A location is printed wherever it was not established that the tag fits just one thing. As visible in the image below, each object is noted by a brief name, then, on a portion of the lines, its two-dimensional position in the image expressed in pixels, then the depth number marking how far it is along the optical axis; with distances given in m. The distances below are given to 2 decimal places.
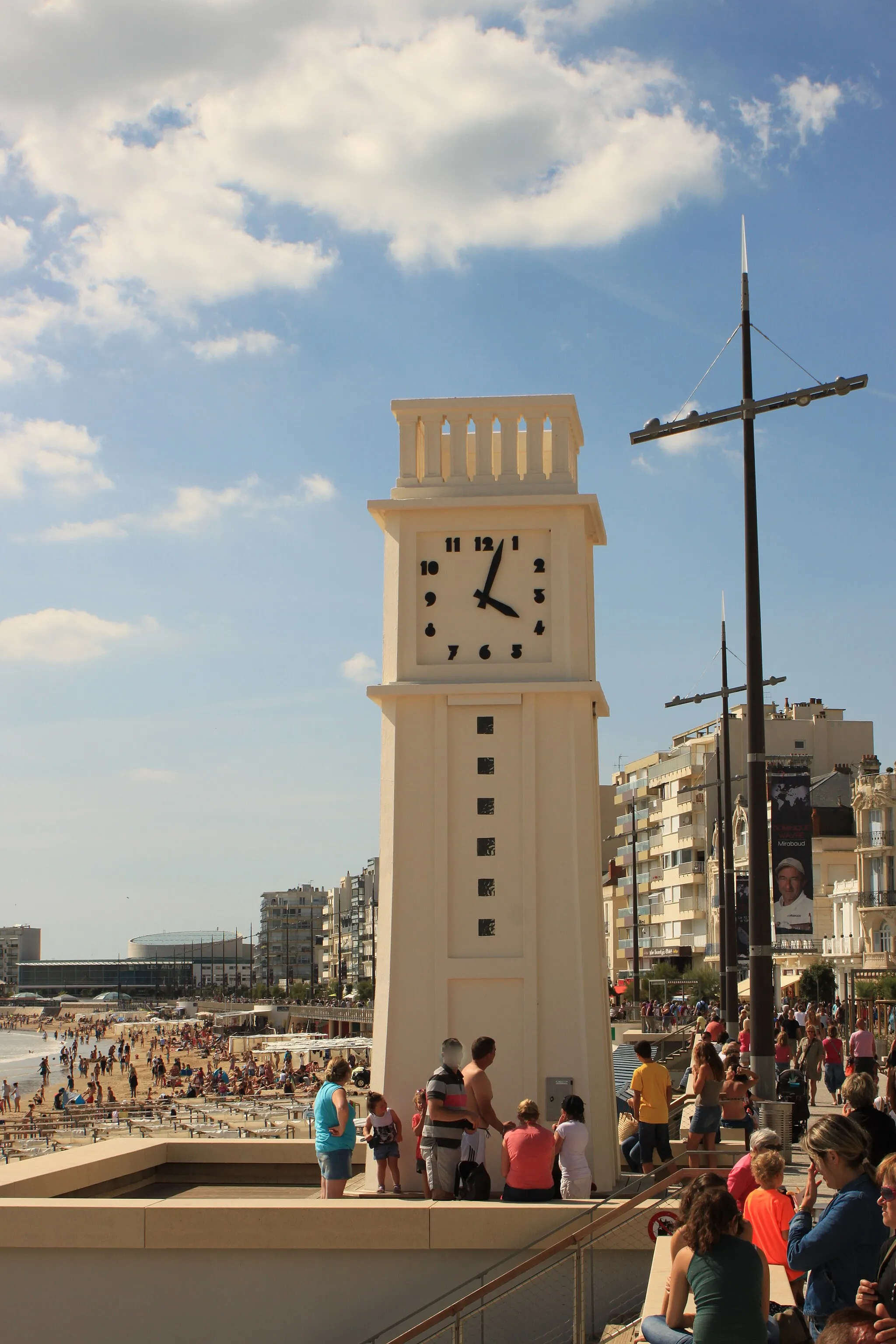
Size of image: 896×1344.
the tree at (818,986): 59.84
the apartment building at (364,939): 181.38
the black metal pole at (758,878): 13.52
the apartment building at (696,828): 75.56
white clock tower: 13.74
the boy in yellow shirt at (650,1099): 13.06
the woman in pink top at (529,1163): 10.77
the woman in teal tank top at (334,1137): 11.89
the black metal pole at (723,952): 27.28
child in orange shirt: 7.48
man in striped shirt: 11.50
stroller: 16.33
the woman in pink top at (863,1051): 19.30
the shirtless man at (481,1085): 11.56
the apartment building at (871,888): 63.19
